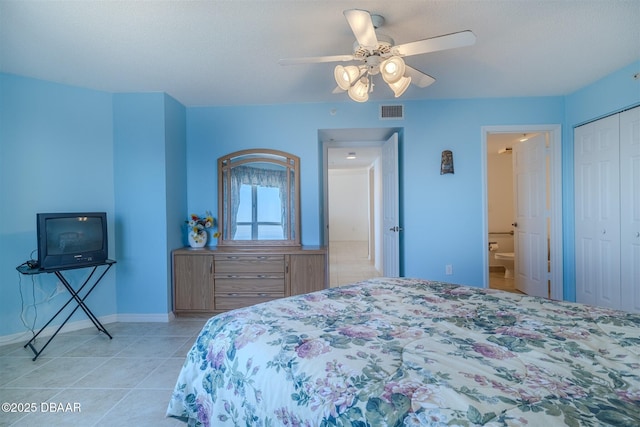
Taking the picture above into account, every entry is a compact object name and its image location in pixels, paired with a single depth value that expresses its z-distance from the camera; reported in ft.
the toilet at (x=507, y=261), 15.87
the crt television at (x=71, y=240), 8.10
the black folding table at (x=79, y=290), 7.93
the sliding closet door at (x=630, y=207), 8.77
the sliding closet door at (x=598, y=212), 9.43
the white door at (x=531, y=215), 11.89
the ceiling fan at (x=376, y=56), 5.05
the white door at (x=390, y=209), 11.82
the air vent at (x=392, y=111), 11.43
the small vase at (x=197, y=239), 11.40
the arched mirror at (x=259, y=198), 11.86
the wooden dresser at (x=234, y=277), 10.53
